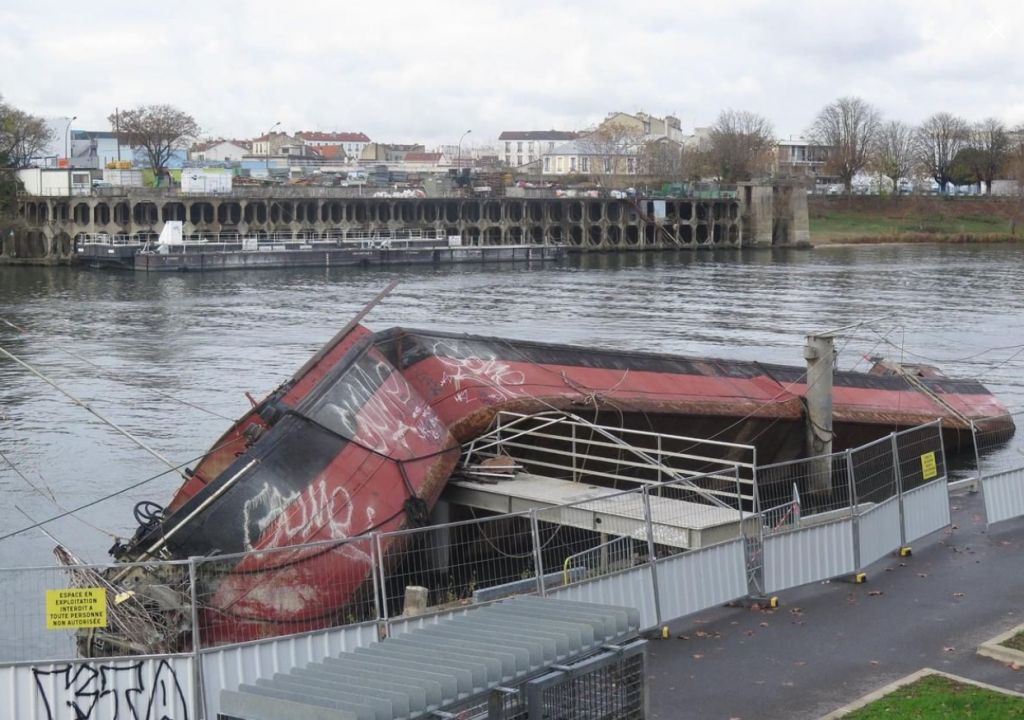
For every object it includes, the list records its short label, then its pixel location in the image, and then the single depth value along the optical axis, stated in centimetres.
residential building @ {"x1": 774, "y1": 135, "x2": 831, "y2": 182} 16664
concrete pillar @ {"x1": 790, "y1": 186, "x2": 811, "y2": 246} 12256
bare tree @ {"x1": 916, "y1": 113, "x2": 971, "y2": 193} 16875
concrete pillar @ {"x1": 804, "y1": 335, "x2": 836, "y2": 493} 2366
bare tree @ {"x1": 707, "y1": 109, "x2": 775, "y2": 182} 15488
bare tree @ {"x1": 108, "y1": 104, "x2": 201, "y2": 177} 13938
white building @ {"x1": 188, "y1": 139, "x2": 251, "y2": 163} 18400
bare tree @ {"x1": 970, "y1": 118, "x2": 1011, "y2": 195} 16412
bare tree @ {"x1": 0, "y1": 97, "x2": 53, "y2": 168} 11969
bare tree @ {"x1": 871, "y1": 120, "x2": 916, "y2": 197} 16400
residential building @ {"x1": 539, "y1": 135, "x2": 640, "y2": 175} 17738
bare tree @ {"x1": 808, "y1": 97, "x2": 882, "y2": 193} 16438
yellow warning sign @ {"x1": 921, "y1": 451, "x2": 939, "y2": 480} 1784
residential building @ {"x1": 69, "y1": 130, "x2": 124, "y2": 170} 14850
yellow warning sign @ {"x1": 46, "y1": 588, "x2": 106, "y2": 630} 1116
